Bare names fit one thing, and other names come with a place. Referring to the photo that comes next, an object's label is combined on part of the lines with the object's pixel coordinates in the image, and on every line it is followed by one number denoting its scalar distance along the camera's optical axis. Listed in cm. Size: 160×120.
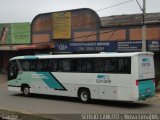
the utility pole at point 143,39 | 1607
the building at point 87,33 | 2076
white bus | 1257
